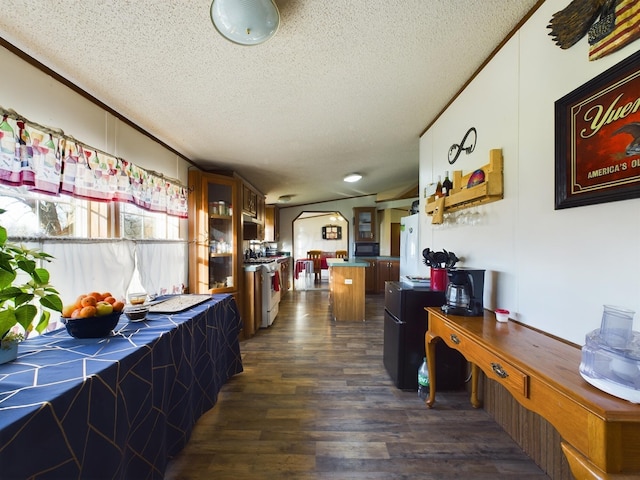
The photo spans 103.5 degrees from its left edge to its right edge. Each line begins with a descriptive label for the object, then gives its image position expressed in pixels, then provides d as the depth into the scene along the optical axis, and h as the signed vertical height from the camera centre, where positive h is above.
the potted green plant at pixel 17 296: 0.87 -0.19
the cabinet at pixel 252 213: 3.77 +0.52
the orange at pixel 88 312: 1.18 -0.33
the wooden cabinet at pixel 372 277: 6.43 -0.85
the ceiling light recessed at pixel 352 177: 4.50 +1.21
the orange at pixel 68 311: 1.20 -0.33
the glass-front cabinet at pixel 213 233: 3.01 +0.12
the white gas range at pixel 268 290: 3.71 -0.71
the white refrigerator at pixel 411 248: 3.13 -0.06
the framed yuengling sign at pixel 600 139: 0.90 +0.42
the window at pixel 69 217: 1.31 +0.17
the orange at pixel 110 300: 1.31 -0.30
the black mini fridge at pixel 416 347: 2.07 -0.86
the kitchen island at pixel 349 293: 4.13 -0.81
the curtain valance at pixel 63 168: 1.24 +0.47
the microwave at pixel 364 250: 6.78 -0.17
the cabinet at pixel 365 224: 6.87 +0.54
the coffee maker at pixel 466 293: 1.60 -0.32
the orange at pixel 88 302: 1.23 -0.29
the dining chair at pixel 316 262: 7.88 -0.58
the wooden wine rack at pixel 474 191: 1.59 +0.36
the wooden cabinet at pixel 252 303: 3.34 -0.81
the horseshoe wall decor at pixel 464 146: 1.94 +0.82
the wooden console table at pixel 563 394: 0.67 -0.49
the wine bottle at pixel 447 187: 2.22 +0.50
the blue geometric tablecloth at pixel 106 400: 0.68 -0.55
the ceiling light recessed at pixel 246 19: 1.08 +1.01
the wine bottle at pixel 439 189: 2.33 +0.51
